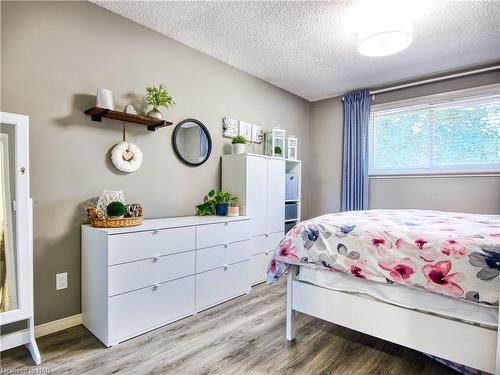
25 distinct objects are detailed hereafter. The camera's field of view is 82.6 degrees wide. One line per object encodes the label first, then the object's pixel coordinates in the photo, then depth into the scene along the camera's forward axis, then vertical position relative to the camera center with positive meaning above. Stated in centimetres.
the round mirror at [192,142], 270 +40
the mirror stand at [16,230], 162 -27
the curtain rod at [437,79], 303 +119
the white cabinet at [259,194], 293 -12
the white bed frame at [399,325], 127 -75
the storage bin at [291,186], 356 -5
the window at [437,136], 309 +56
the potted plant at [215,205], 279 -22
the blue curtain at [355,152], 382 +42
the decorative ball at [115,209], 194 -18
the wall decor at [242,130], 314 +62
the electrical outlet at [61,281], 200 -69
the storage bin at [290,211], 361 -36
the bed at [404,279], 126 -50
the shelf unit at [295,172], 369 +14
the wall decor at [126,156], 223 +22
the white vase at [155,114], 234 +58
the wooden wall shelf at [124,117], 205 +51
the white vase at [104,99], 205 +61
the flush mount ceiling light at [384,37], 203 +107
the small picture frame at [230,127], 313 +62
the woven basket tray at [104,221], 194 -26
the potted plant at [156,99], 236 +70
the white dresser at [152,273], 184 -66
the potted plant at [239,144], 310 +42
